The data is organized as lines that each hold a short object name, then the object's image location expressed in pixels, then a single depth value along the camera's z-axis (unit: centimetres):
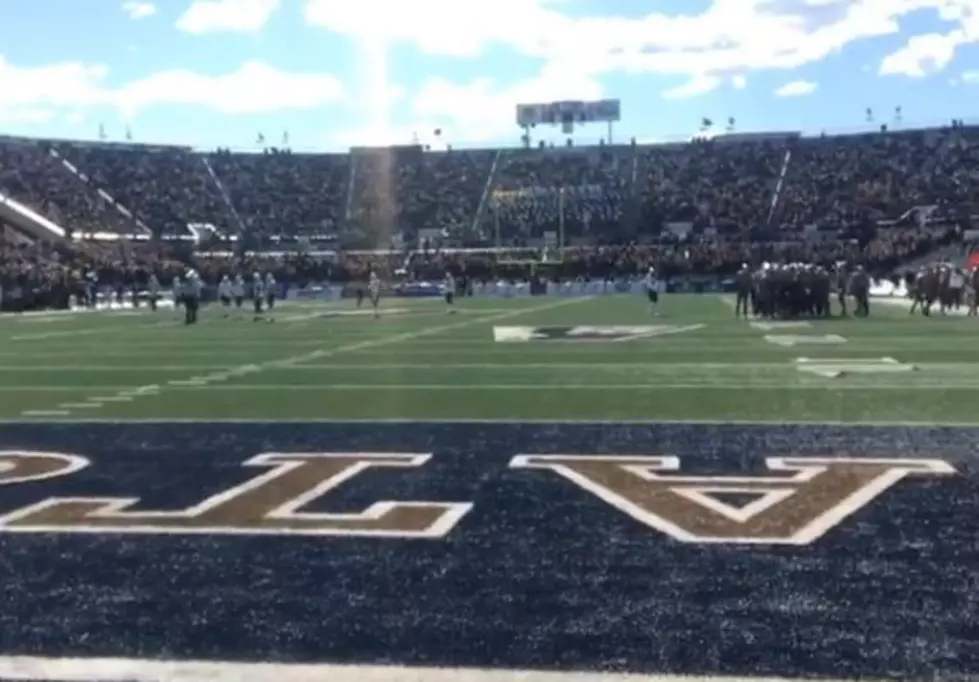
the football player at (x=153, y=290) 4116
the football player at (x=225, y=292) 4138
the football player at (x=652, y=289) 3322
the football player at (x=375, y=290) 3562
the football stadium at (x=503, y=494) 550
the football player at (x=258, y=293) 3666
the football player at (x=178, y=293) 3347
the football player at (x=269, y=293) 3997
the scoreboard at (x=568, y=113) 8588
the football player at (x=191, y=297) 3150
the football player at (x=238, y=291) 4269
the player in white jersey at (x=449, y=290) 4169
